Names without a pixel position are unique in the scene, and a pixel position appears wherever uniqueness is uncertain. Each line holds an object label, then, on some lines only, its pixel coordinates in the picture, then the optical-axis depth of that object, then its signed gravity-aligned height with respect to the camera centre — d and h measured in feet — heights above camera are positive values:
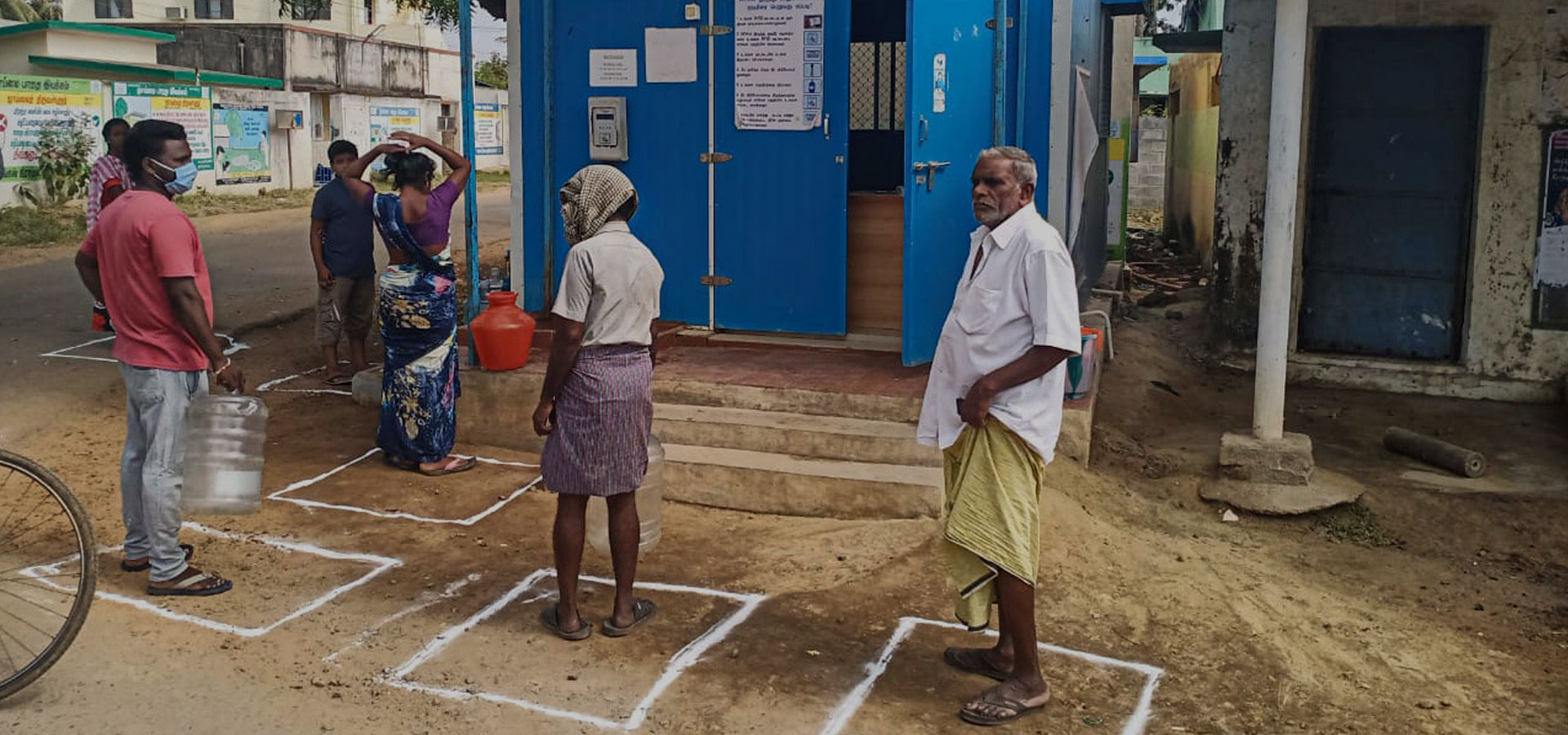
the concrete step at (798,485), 19.84 -4.63
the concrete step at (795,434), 20.85 -4.07
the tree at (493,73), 135.95 +10.60
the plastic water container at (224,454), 17.10 -3.60
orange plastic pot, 23.77 -2.78
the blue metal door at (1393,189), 29.07 -0.10
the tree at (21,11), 118.52 +14.58
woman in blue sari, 21.77 -2.28
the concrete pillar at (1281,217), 21.72 -0.57
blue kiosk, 25.73 +0.80
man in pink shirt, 16.21 -1.82
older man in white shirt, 13.19 -2.21
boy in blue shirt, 27.58 -1.90
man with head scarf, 15.02 -2.14
